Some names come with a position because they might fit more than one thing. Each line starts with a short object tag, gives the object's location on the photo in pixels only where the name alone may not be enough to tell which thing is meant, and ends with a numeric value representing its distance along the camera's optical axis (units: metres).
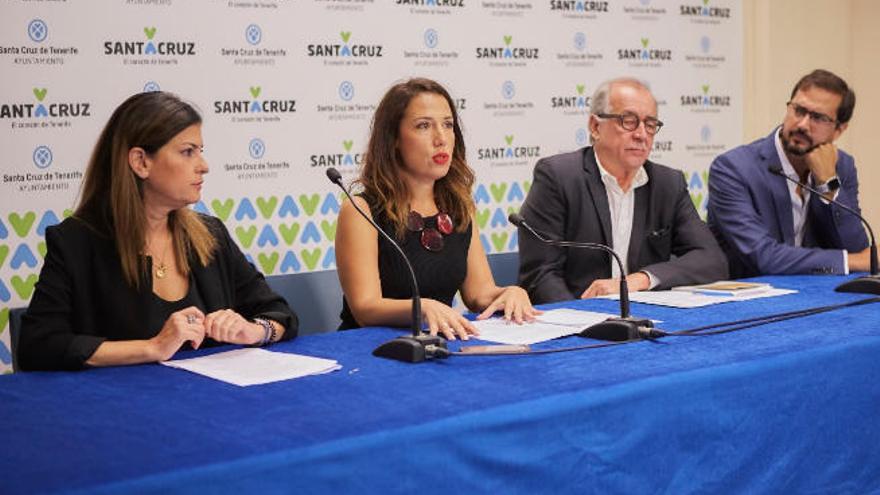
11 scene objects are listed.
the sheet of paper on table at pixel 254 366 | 2.26
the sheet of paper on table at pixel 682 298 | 3.17
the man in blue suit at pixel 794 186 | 4.22
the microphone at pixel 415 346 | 2.38
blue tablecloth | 1.71
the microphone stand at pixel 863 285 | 3.25
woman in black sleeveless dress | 3.28
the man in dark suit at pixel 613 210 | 3.84
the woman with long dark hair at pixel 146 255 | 2.68
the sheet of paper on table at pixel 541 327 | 2.65
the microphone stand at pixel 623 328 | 2.59
